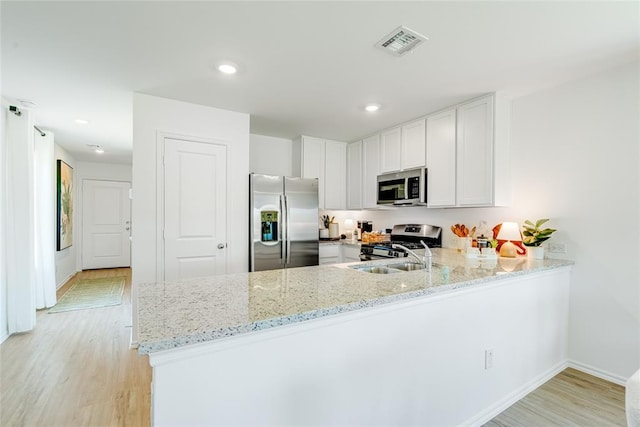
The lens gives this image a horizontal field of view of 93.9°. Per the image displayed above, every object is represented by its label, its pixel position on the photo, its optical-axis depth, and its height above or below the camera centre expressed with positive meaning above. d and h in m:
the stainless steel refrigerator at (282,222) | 3.32 -0.16
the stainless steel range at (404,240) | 3.40 -0.40
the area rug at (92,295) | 4.16 -1.37
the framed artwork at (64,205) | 4.95 +0.05
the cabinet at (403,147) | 3.43 +0.76
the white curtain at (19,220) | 3.08 -0.13
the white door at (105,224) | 6.57 -0.36
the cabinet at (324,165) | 4.22 +0.64
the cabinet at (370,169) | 4.05 +0.55
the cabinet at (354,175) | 4.35 +0.51
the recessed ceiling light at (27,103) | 2.90 +1.04
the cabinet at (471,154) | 2.76 +0.55
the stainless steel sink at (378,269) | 2.20 -0.46
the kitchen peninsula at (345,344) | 1.02 -0.60
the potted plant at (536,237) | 2.54 -0.23
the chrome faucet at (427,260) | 1.95 -0.33
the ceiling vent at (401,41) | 1.80 +1.07
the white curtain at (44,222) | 3.71 -0.18
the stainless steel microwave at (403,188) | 3.38 +0.26
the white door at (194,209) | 2.94 -0.01
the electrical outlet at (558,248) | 2.57 -0.33
